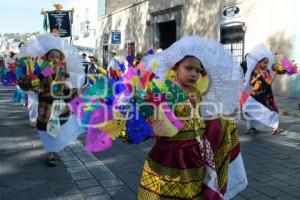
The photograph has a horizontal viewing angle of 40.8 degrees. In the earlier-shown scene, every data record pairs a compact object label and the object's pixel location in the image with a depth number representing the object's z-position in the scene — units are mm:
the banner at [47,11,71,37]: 19031
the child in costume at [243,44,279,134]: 8469
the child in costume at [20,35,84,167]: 5918
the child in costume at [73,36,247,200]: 2330
